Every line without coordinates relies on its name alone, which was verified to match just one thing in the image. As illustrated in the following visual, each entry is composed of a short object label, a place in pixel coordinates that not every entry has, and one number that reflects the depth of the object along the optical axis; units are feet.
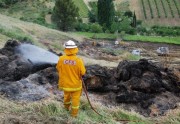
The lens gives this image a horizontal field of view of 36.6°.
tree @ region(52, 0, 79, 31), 84.91
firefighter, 17.69
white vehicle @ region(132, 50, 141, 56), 58.45
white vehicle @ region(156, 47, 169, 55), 60.47
